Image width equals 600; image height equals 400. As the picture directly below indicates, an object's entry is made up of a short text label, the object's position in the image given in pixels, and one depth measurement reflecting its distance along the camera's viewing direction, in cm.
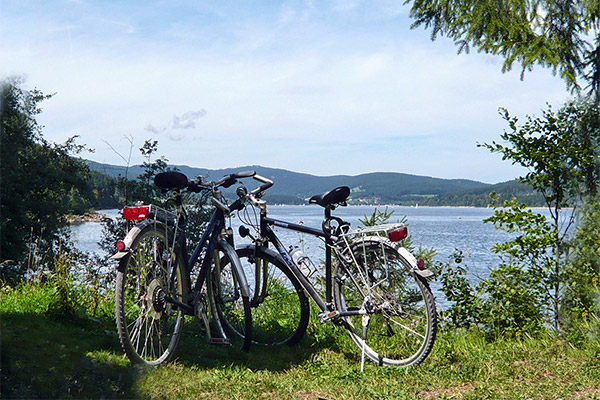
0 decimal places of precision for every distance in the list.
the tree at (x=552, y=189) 558
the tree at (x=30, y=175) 2061
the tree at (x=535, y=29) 607
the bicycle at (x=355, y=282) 432
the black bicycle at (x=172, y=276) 391
